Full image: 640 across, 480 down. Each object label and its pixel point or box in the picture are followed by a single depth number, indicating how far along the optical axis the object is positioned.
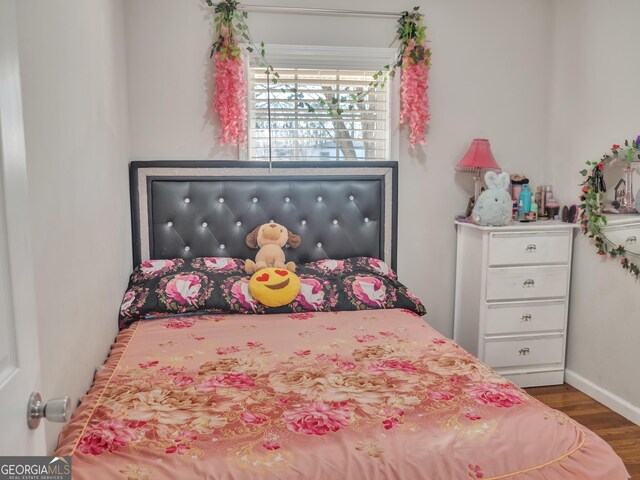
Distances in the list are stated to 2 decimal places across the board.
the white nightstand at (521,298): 3.29
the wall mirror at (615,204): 2.95
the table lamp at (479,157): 3.43
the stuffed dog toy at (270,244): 3.18
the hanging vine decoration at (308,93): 3.24
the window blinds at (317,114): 3.44
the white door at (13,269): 0.84
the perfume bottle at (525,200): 3.58
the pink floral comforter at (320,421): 1.49
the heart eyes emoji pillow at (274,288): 2.93
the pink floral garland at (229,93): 3.23
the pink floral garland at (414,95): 3.41
